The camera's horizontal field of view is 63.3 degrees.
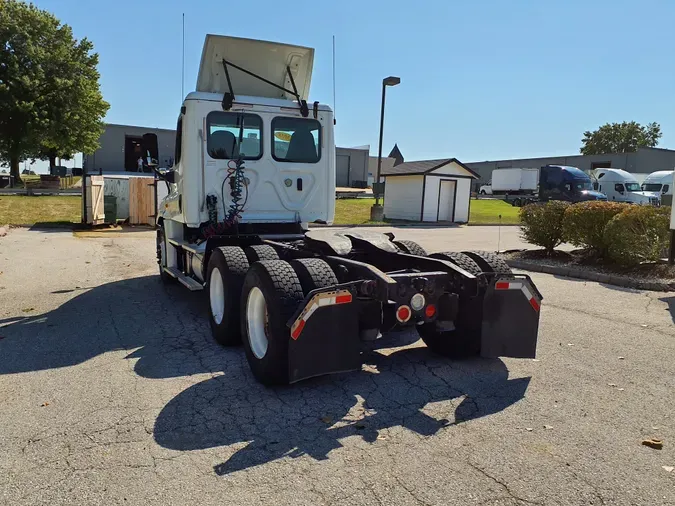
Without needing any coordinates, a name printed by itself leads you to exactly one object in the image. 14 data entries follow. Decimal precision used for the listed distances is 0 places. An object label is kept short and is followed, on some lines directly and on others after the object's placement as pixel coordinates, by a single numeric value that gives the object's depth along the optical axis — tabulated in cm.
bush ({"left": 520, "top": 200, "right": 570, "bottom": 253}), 1186
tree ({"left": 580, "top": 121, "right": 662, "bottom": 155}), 8562
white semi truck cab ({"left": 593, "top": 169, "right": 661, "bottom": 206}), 3669
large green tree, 3831
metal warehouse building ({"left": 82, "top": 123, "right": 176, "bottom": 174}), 4472
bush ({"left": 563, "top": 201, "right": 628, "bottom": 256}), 1072
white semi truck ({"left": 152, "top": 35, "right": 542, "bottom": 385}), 429
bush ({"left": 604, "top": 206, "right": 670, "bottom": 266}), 1000
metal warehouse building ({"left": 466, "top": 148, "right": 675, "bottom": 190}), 5469
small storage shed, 2809
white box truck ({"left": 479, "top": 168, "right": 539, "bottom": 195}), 4825
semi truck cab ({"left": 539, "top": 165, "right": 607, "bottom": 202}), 3578
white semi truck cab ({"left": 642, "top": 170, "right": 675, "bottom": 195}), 3750
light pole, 2398
